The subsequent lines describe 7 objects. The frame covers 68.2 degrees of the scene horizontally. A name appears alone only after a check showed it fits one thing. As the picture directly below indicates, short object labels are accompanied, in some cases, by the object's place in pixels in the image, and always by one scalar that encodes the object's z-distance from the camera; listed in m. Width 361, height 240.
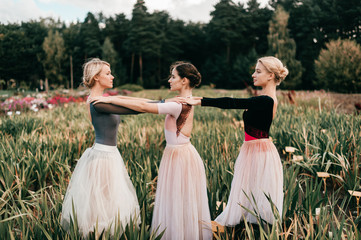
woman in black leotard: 1.78
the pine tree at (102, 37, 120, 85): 31.34
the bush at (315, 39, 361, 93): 11.84
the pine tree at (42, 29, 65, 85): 33.12
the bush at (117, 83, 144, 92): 25.48
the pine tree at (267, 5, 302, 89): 23.52
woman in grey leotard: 1.73
